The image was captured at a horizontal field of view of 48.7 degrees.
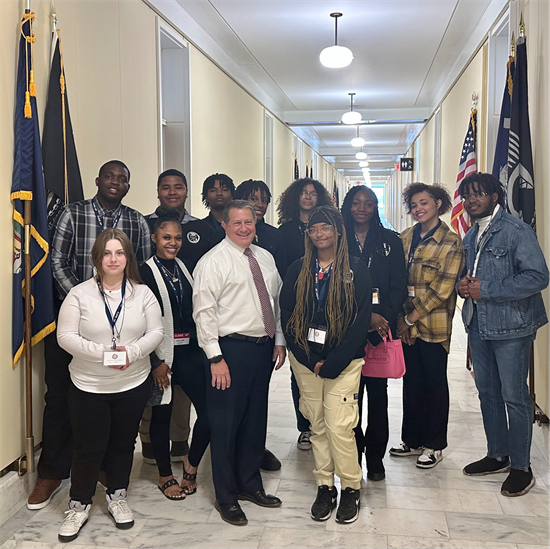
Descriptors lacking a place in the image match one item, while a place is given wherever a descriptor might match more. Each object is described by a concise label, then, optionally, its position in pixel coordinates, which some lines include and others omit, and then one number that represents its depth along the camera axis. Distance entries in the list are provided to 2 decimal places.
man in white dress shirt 2.83
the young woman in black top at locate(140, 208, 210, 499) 3.01
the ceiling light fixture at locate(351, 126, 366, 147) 13.71
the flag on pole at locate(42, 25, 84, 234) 3.19
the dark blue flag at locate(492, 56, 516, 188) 3.93
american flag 6.03
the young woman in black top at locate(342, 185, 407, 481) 3.21
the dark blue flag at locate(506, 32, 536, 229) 3.65
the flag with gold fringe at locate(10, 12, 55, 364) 2.96
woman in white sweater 2.72
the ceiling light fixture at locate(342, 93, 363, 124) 10.37
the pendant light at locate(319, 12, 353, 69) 6.40
